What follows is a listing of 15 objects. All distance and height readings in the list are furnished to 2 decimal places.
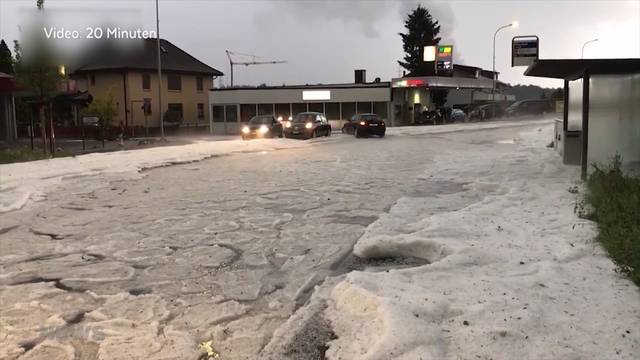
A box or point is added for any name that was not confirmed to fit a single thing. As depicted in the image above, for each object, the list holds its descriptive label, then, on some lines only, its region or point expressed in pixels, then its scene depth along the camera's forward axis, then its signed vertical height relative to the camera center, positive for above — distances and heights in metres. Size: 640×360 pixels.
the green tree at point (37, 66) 22.80 +1.79
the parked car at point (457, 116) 61.69 -0.63
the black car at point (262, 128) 36.44 -0.98
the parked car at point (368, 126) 37.44 -0.92
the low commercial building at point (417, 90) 57.53 +2.02
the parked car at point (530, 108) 68.12 +0.11
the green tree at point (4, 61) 44.66 +3.95
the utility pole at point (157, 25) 41.66 +5.98
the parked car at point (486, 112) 63.16 -0.26
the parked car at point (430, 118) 58.47 -0.75
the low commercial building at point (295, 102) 56.62 +0.91
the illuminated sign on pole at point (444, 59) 68.00 +5.66
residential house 58.06 +2.97
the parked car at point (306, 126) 35.88 -0.88
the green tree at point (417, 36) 75.94 +9.23
